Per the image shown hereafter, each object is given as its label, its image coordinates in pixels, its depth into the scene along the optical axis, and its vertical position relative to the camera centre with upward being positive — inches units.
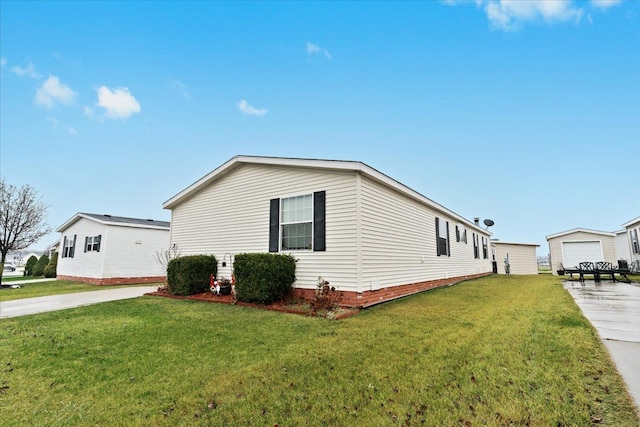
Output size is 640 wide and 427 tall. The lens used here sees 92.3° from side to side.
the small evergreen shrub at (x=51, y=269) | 871.7 -34.5
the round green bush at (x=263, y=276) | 298.7 -18.7
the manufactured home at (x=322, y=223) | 295.9 +40.8
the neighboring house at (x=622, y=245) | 793.4 +34.6
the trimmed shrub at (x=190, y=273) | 385.4 -20.4
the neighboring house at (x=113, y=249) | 634.2 +18.1
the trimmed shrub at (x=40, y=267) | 987.3 -32.8
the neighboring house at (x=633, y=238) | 701.2 +47.9
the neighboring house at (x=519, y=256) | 1029.8 +6.4
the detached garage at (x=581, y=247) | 846.5 +31.1
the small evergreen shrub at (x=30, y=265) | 1082.6 -29.5
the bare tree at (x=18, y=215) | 708.7 +96.4
